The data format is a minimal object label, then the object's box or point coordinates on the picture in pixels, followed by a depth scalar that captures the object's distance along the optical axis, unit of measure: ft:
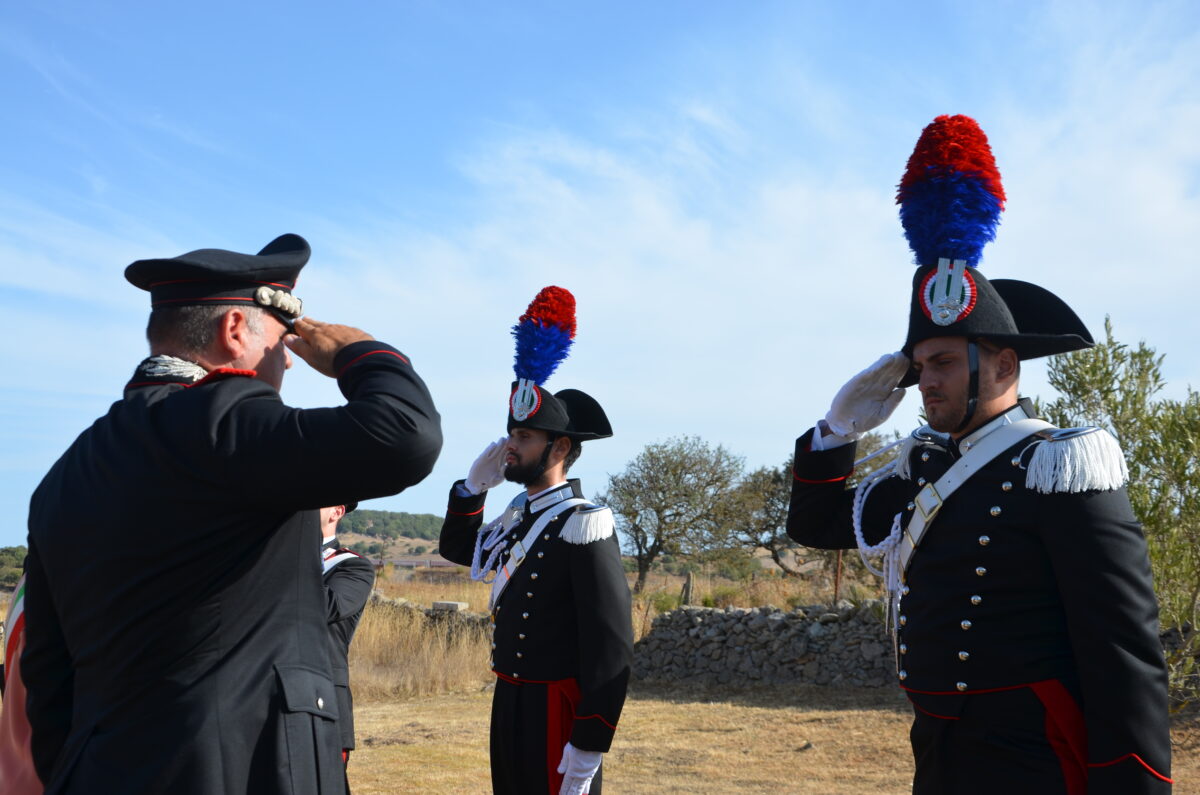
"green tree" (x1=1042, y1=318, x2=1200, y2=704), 25.36
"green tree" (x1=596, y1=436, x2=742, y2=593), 85.92
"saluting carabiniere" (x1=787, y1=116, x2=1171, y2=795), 8.35
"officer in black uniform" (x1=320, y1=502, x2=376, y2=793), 15.11
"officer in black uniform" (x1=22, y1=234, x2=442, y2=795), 6.33
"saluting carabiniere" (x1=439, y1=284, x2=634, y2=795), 14.10
